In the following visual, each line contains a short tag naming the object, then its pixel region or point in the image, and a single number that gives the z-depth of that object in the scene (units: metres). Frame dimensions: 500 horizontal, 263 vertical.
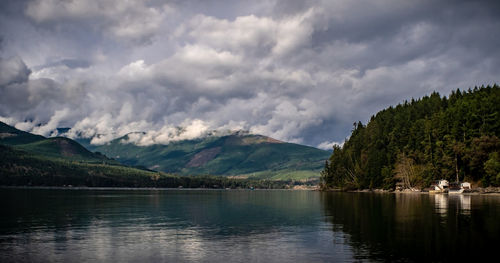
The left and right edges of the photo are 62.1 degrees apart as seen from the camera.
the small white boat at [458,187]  158.12
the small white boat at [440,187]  167.93
